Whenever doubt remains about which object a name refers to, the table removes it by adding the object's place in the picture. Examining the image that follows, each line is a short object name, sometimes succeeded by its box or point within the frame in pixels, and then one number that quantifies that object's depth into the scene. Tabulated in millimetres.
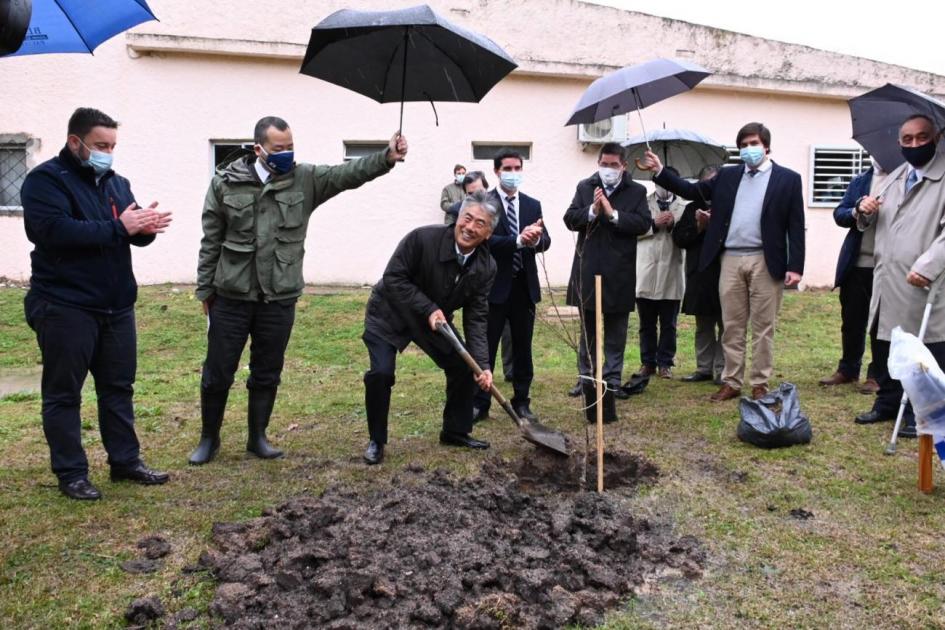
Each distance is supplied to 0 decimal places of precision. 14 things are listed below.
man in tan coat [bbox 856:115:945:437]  4836
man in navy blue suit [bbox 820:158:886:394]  6379
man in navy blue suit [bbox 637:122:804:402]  5801
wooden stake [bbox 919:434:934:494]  4172
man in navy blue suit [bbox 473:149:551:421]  5656
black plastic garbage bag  5020
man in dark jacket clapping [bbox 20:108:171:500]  3914
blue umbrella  4137
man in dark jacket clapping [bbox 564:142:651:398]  6004
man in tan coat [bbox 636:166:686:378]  7012
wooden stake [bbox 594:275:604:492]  4266
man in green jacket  4516
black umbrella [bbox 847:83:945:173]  5582
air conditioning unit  12492
